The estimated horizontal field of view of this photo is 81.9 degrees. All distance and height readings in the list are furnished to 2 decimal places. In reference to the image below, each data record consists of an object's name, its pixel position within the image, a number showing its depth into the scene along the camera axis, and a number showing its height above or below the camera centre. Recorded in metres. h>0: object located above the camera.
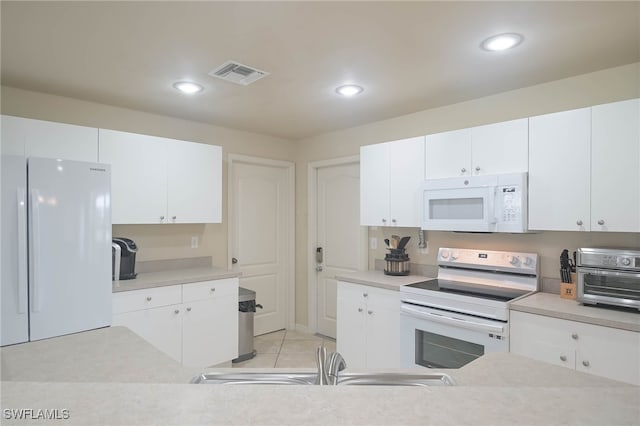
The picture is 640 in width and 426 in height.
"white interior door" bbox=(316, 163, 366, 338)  4.12 -0.25
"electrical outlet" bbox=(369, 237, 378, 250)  3.88 -0.35
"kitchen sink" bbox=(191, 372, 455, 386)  1.09 -0.51
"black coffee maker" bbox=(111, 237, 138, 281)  2.93 -0.41
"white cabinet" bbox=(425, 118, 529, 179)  2.58 +0.45
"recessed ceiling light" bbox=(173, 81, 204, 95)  2.68 +0.92
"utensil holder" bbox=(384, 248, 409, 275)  3.38 -0.48
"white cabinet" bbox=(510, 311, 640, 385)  1.93 -0.77
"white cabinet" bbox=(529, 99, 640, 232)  2.14 +0.25
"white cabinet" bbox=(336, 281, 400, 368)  2.97 -0.99
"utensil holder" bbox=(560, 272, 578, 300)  2.40 -0.52
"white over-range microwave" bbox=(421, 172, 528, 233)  2.55 +0.05
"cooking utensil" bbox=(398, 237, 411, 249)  3.39 -0.30
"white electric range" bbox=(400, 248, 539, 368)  2.42 -0.68
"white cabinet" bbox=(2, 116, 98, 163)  2.52 +0.51
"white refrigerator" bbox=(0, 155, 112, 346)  2.20 -0.24
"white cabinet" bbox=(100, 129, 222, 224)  2.98 +0.28
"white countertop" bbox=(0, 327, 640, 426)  0.64 -0.36
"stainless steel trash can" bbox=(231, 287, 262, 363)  3.68 -1.16
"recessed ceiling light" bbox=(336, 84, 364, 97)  2.75 +0.92
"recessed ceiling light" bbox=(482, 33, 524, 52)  1.97 +0.93
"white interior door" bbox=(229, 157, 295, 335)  4.23 -0.27
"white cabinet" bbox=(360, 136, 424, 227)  3.16 +0.25
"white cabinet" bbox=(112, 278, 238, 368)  2.84 -0.90
